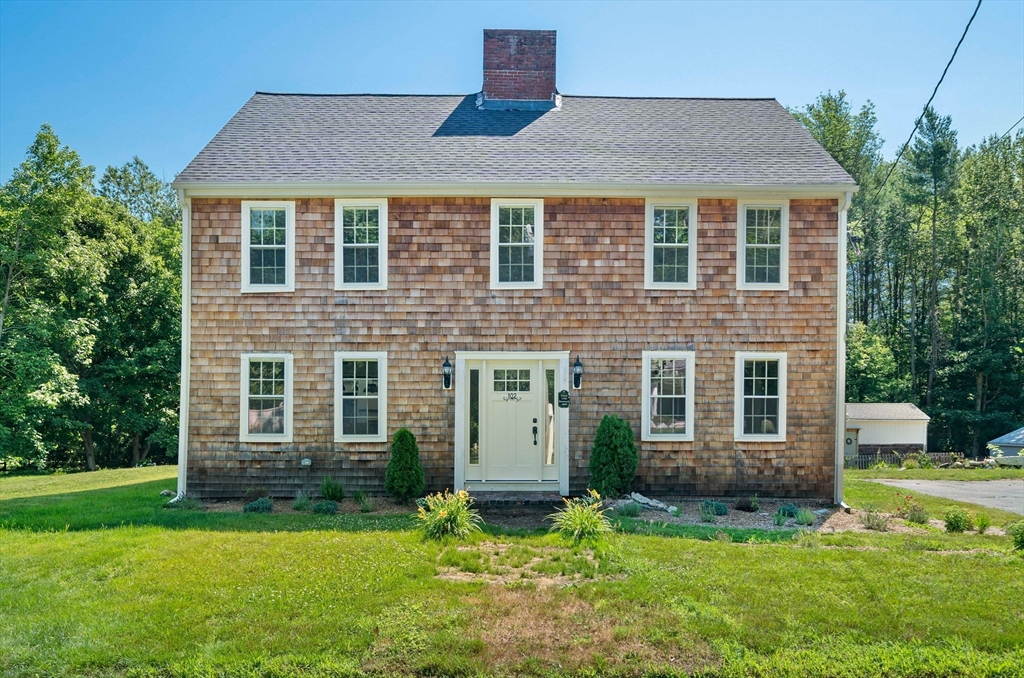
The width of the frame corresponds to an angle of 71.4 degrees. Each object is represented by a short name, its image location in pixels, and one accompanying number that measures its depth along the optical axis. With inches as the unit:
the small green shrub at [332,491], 429.7
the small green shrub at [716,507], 398.9
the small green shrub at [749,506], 416.5
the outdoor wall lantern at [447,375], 445.4
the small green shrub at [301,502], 406.3
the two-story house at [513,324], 447.2
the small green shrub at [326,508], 397.4
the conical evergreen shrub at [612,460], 424.5
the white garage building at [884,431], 1031.6
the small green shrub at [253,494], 435.2
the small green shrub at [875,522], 367.8
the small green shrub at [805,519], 382.9
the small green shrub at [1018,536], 302.8
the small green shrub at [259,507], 401.7
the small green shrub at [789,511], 402.5
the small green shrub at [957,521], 357.1
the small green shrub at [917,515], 379.3
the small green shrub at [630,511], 386.2
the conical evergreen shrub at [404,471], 420.8
